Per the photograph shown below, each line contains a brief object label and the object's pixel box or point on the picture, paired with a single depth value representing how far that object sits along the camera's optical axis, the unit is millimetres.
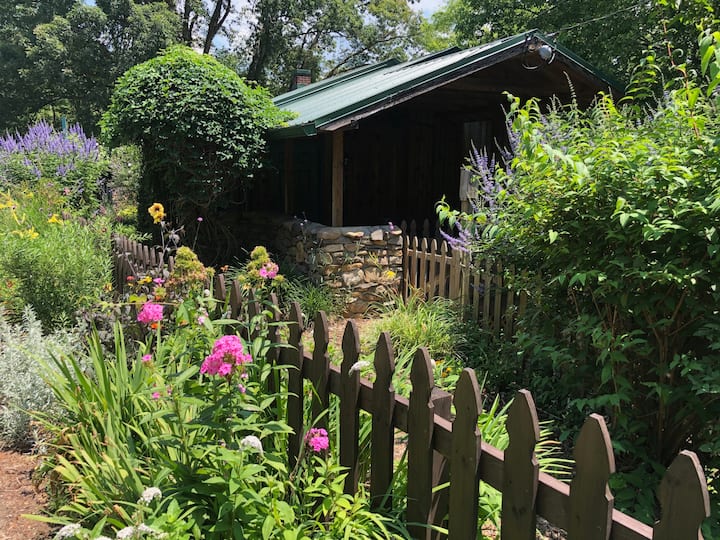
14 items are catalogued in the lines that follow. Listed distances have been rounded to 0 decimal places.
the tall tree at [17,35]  27062
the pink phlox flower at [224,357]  1866
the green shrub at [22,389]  3291
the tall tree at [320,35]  27891
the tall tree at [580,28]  14555
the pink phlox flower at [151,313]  2484
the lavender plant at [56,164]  10609
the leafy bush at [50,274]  4910
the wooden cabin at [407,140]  8195
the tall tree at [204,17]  27938
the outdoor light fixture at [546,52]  7270
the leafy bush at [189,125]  7742
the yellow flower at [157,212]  4305
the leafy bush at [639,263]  2676
